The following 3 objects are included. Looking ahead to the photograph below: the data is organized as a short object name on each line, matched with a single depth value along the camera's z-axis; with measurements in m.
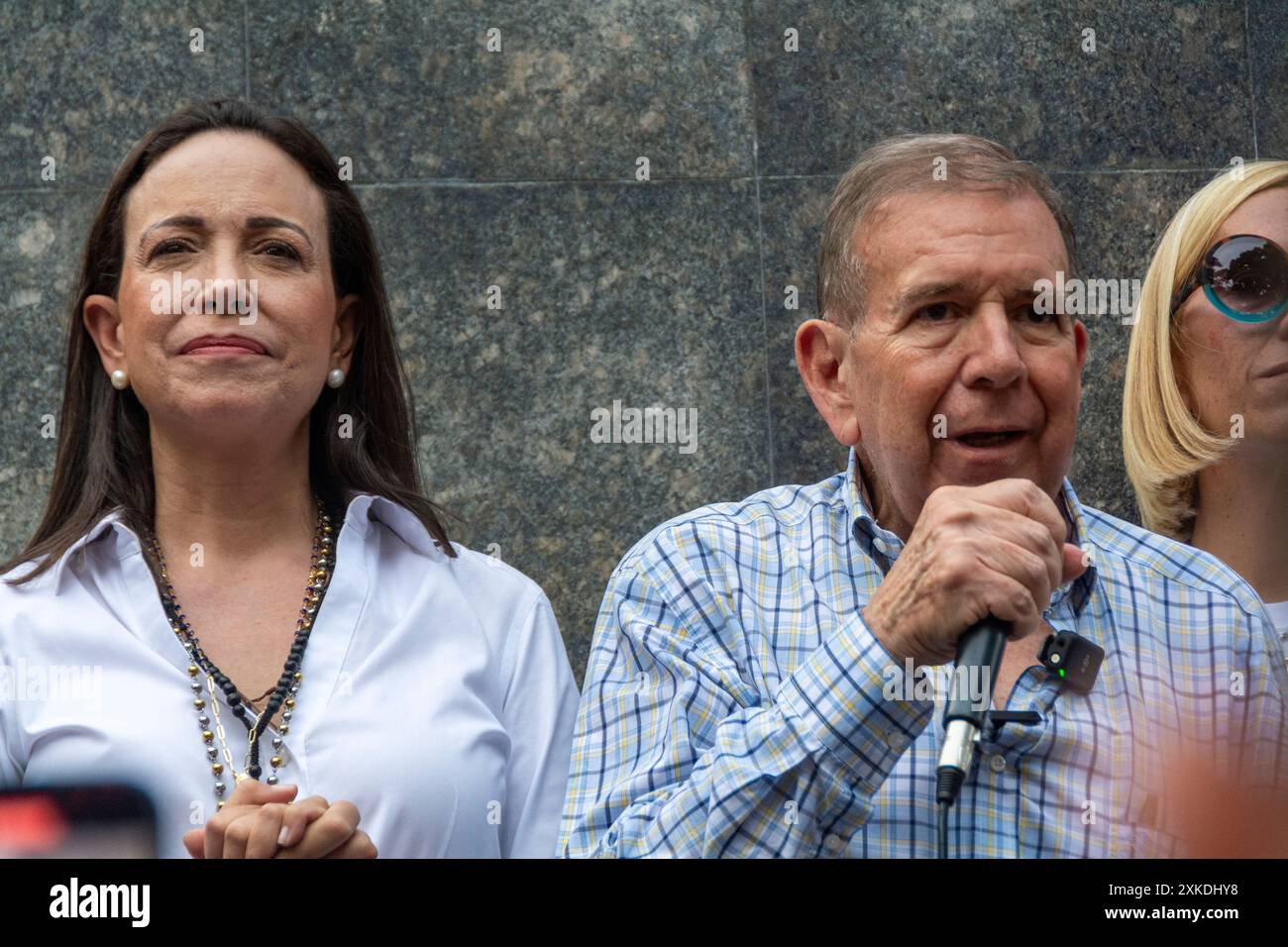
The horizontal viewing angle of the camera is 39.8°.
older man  2.41
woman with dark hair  2.90
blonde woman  3.56
